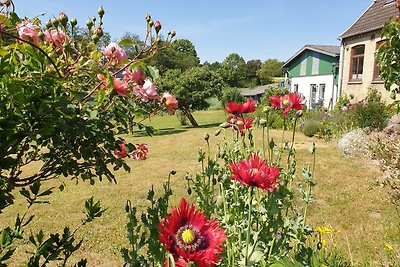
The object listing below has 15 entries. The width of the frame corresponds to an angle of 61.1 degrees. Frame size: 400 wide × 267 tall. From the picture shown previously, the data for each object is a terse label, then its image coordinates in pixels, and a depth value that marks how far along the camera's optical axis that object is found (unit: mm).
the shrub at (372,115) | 10688
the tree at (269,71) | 66562
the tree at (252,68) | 73925
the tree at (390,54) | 3689
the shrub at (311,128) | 12656
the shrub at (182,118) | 23920
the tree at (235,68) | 51253
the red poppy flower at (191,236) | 1102
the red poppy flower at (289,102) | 2578
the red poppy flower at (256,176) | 1395
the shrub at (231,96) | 29909
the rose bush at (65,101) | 1175
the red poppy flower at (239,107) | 2490
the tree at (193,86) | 21766
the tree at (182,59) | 55188
